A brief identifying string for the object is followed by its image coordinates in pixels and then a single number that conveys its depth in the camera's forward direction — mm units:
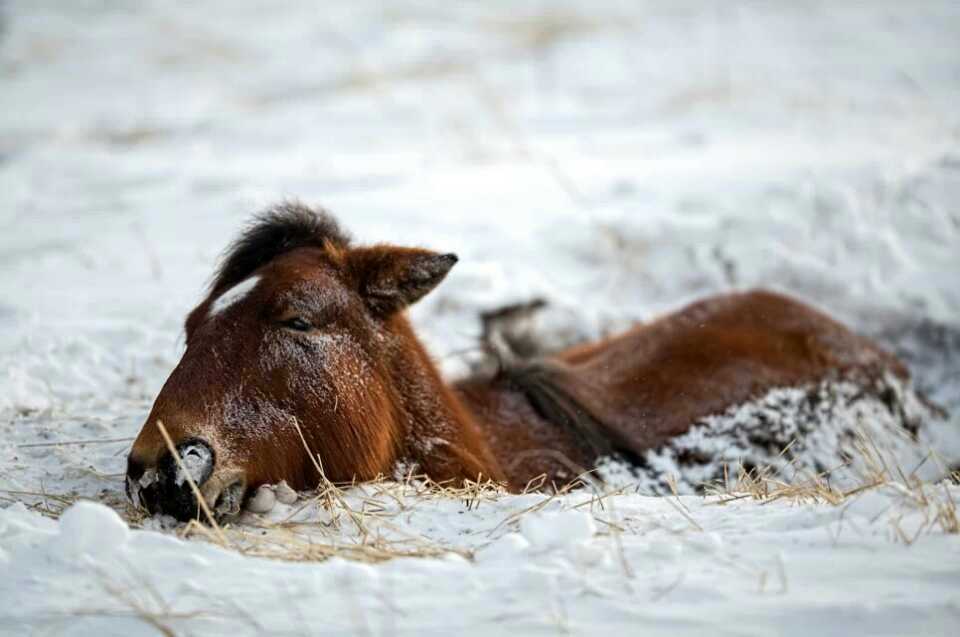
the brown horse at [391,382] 6281
